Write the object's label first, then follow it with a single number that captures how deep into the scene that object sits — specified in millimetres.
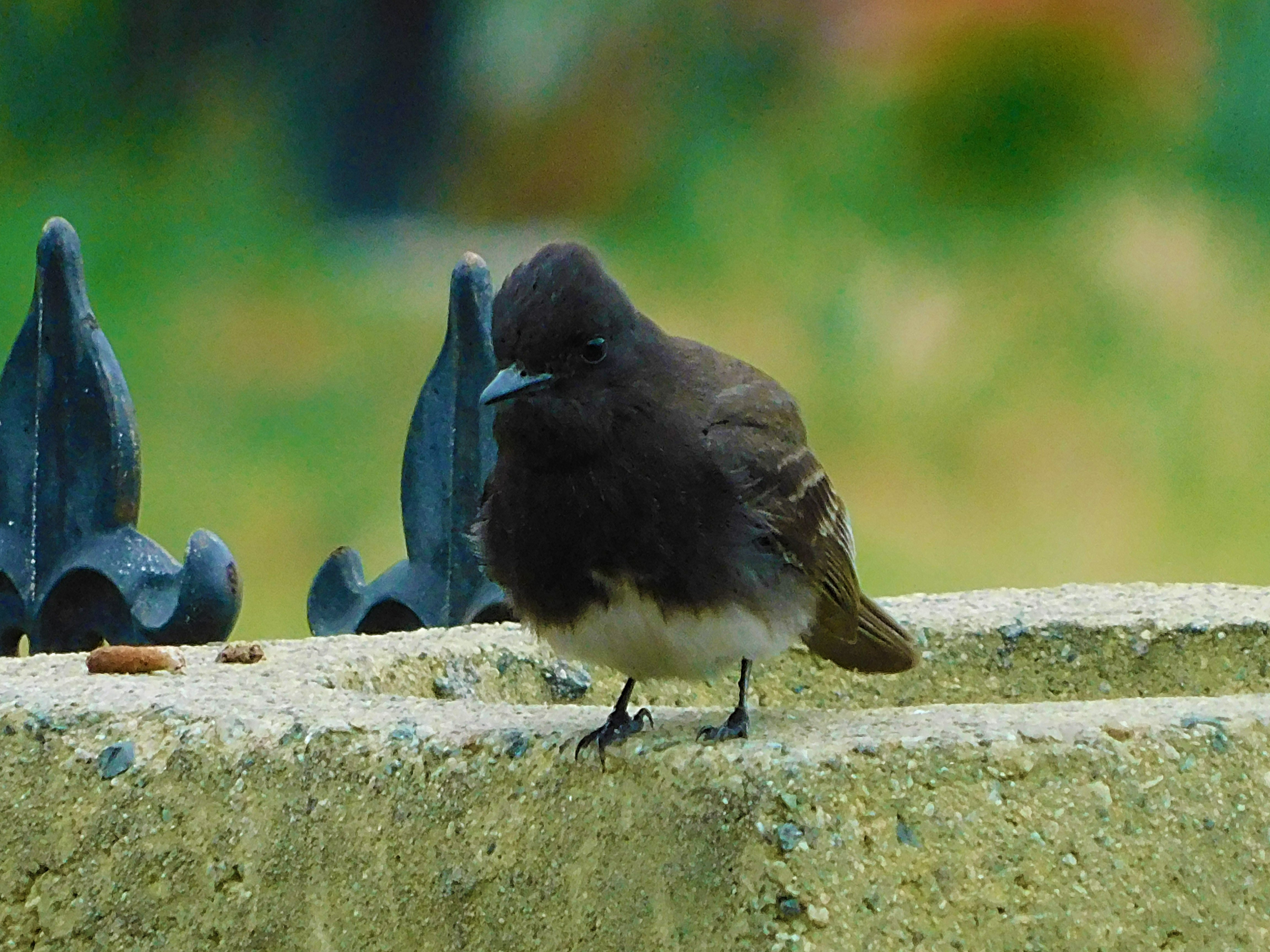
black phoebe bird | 5156
